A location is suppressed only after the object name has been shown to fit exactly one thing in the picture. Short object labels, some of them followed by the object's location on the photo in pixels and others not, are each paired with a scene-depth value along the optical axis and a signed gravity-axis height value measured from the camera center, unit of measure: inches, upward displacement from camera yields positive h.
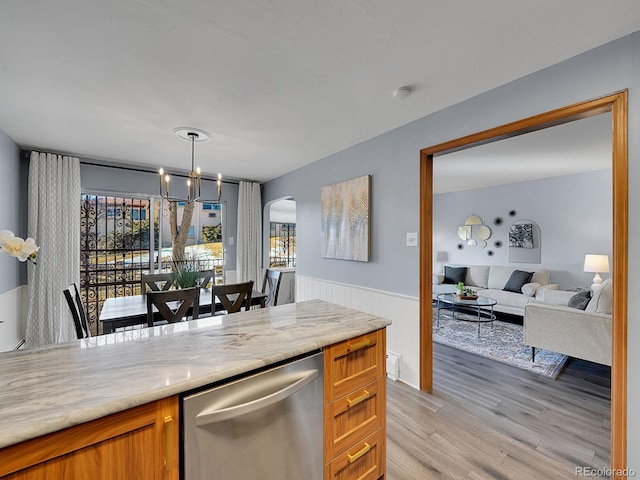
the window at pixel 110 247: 161.9 -4.4
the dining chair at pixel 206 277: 151.5 -19.6
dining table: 93.5 -24.7
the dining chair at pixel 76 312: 85.4 -23.0
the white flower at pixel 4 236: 61.5 +0.6
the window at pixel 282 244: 279.6 -4.2
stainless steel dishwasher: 36.3 -26.2
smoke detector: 85.0 +44.1
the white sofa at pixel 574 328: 104.9 -33.9
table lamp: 166.1 -14.2
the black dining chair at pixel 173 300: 84.0 -18.8
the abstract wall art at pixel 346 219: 128.1 +9.7
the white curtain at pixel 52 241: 136.9 -0.7
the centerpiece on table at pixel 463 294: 176.4 -33.8
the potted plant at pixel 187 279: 113.7 -15.4
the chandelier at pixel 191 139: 104.7 +43.0
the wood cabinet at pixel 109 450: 27.3 -21.9
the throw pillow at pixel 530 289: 183.6 -31.1
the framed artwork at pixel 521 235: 215.2 +3.7
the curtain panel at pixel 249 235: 203.8 +3.3
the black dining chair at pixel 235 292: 97.9 -18.7
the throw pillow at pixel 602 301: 108.5 -23.1
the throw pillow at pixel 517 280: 195.3 -27.6
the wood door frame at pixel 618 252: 62.6 -2.7
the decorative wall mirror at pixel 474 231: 242.7 +7.4
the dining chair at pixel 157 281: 133.0 -19.9
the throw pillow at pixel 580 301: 123.8 -26.2
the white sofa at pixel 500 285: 183.2 -32.8
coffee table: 167.5 -47.8
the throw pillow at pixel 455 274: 235.9 -28.4
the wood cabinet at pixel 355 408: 50.6 -31.5
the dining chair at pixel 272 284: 135.6 -21.7
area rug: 123.0 -52.5
